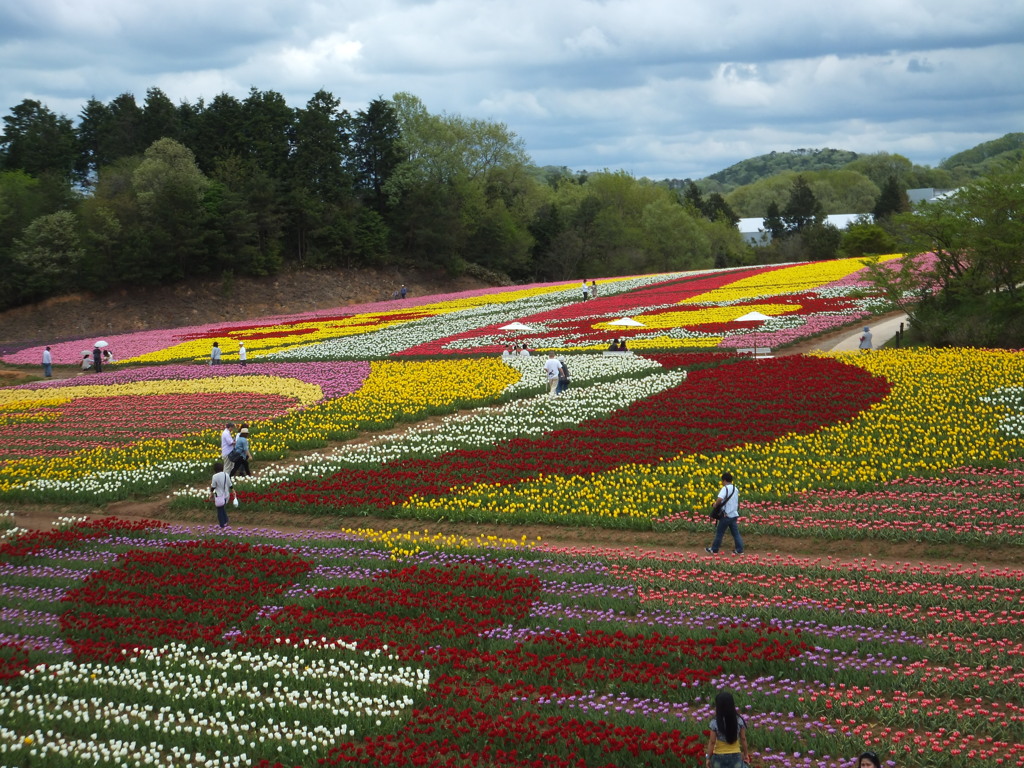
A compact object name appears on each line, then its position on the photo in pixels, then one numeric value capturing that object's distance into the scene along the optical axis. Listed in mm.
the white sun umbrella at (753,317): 45969
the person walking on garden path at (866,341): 38969
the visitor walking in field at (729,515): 17266
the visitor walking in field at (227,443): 25188
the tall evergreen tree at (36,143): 96875
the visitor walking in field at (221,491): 21172
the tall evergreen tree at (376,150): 103062
